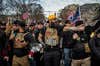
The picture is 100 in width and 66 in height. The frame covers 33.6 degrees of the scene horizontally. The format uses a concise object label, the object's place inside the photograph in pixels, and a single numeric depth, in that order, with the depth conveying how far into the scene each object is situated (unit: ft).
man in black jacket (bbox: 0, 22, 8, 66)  15.55
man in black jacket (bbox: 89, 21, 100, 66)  12.40
